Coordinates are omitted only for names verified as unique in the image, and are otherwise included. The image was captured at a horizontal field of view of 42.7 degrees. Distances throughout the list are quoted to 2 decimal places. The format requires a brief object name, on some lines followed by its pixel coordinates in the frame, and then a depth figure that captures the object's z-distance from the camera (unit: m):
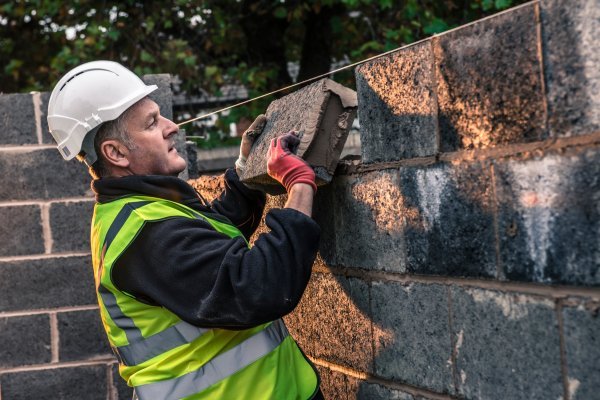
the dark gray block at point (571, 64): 1.70
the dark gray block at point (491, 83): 1.86
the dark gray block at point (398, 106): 2.22
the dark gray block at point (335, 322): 2.64
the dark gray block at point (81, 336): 4.39
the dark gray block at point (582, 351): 1.70
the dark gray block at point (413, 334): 2.22
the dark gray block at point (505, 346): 1.84
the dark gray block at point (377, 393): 2.46
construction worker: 2.21
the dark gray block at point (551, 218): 1.71
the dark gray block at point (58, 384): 4.34
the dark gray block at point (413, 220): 2.04
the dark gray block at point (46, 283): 4.36
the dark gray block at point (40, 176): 4.41
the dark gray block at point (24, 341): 4.34
